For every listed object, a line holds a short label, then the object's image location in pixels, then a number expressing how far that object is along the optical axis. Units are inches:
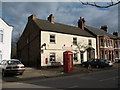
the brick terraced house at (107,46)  1314.0
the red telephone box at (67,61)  705.0
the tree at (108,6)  153.5
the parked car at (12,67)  566.3
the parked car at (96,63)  929.1
